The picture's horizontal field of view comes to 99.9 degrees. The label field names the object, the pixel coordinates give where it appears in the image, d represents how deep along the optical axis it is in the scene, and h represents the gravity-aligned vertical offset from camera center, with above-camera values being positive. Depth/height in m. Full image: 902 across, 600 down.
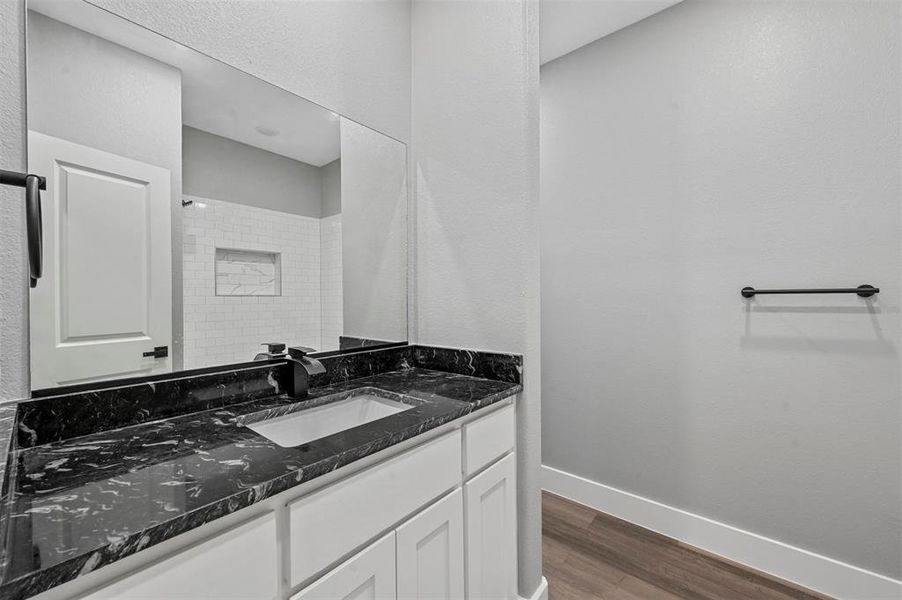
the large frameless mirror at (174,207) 0.88 +0.28
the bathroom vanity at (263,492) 0.52 -0.33
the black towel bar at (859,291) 1.42 +0.02
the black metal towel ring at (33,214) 0.60 +0.14
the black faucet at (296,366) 1.19 -0.21
